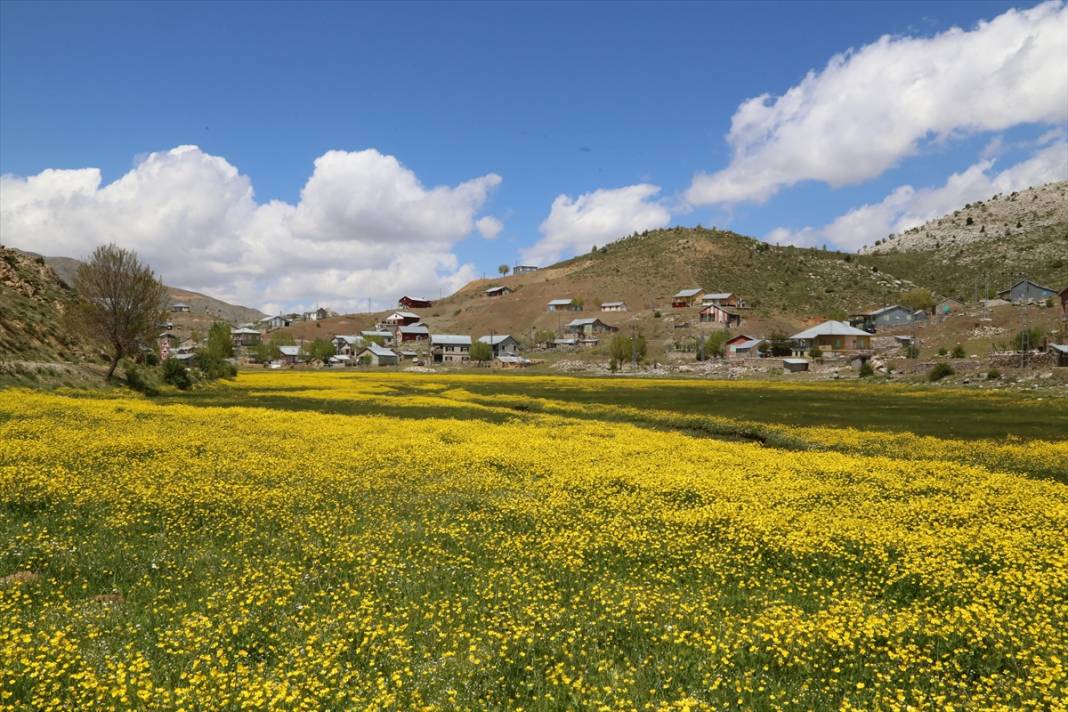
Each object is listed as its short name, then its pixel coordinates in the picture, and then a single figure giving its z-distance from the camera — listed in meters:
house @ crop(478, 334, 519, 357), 184.25
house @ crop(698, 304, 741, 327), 178.62
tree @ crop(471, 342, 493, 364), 170.38
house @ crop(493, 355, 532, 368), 160.25
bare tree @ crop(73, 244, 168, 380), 61.56
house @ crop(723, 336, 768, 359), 150.62
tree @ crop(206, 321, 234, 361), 129.62
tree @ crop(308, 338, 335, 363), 186.50
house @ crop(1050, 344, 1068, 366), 81.00
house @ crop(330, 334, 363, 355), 195.25
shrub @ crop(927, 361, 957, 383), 86.81
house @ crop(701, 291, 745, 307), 193.71
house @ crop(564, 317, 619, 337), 190.11
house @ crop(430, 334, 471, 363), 185.00
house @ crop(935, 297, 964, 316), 163.50
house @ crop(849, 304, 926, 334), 168.12
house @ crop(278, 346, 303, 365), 191.68
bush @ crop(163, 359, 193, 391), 65.44
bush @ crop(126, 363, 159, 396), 58.12
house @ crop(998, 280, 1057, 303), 153.12
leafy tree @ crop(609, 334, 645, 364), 143.75
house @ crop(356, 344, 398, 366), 178.25
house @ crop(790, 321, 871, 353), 142.50
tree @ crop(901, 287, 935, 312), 173.12
